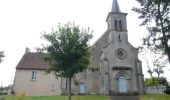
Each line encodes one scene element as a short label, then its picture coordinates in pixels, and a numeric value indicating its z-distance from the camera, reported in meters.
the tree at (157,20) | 24.59
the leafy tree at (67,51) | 21.19
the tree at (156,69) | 40.87
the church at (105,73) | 36.62
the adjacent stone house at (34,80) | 38.06
